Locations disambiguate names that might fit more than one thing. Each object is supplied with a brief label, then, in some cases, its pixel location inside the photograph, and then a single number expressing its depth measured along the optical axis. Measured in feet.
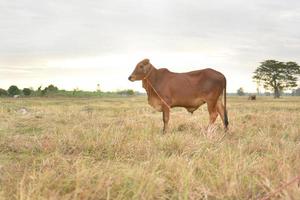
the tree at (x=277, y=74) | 231.50
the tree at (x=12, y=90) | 152.97
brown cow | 32.37
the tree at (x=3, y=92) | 150.66
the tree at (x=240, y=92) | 436.76
